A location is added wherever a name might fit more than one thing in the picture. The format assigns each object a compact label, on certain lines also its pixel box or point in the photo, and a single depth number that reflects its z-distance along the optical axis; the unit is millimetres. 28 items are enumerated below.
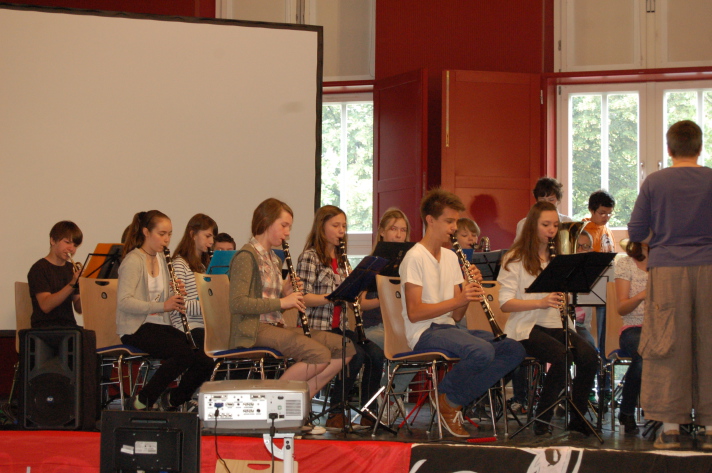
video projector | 5469
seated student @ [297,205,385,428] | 8594
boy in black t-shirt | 9352
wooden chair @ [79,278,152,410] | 8727
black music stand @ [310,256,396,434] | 6977
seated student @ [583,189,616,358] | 11695
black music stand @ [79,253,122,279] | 9242
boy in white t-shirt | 7461
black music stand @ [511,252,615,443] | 7187
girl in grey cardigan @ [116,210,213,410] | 8164
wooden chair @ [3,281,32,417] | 9523
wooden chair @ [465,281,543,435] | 9133
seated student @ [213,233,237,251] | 10805
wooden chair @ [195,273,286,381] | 7762
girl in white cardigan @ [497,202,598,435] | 7816
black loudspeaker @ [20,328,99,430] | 7027
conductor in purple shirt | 6437
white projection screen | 12250
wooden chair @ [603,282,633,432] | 8734
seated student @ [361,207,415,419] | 9023
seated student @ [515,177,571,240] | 11578
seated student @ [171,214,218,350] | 9547
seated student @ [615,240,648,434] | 8078
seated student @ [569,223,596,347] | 10758
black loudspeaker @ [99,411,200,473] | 5723
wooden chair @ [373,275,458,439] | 7508
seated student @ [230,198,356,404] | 7520
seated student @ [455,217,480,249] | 10609
